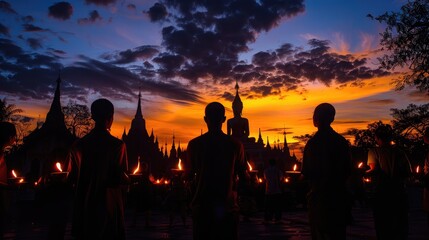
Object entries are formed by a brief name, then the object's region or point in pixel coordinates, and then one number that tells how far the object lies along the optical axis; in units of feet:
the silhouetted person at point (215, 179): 11.89
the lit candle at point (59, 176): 12.75
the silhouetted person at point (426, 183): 16.97
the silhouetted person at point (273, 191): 40.81
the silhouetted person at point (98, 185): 11.98
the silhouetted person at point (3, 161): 13.80
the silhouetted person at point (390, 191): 16.47
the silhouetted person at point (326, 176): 12.59
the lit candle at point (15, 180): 14.16
